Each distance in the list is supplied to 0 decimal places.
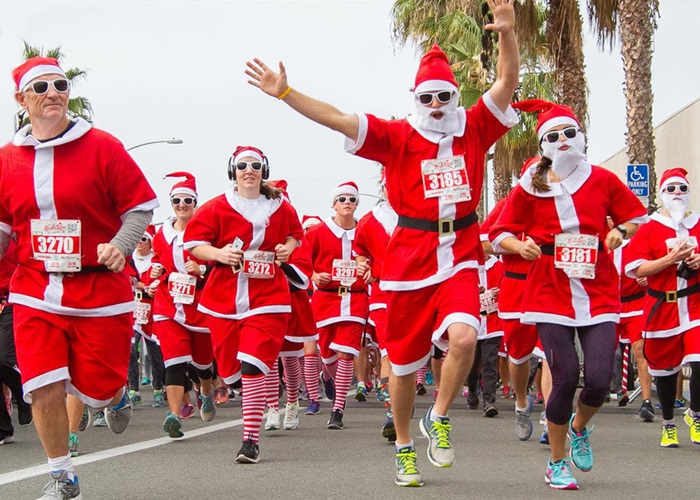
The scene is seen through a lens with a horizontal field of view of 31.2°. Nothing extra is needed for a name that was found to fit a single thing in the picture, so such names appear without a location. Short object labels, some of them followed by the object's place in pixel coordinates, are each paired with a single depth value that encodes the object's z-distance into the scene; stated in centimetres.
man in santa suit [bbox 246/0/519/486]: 703
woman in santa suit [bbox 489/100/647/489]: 741
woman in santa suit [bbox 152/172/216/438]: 1066
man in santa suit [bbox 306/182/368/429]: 1279
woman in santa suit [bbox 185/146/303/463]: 934
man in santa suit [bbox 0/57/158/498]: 628
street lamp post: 4296
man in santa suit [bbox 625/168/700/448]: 939
